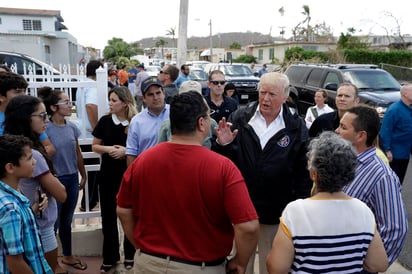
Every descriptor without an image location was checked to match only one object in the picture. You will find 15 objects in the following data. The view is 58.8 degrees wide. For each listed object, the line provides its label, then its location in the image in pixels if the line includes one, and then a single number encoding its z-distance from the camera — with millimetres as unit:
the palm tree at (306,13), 52812
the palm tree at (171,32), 84625
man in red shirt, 1857
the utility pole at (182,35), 12617
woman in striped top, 1715
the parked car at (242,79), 16031
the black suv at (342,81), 8715
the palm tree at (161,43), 83150
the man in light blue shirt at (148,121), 3371
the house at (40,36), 30091
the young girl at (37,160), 2562
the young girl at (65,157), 3342
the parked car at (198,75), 17161
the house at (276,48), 39050
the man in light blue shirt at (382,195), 2113
